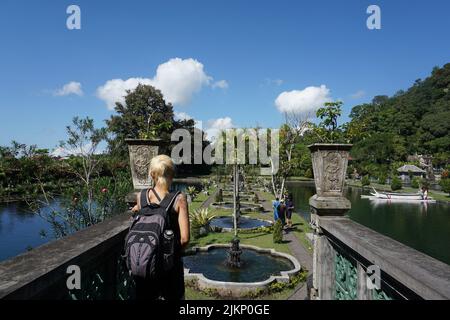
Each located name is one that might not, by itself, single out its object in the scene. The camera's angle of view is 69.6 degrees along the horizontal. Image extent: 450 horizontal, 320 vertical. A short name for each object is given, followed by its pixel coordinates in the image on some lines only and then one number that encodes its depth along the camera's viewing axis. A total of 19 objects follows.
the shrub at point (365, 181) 43.56
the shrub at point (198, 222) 13.53
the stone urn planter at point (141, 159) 4.51
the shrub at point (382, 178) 47.25
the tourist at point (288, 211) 14.93
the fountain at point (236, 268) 7.87
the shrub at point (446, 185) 31.69
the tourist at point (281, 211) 14.00
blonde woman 2.46
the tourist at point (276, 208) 14.09
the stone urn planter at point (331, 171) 4.33
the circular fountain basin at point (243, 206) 21.02
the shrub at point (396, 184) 39.06
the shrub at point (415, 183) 42.28
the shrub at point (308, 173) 52.05
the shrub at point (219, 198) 24.10
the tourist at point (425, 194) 30.12
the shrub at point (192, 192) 26.29
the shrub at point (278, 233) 12.28
